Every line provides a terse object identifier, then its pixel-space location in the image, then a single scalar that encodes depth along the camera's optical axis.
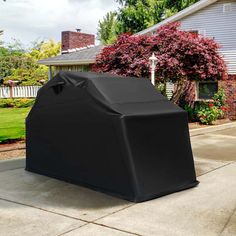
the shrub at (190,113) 18.16
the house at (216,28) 18.94
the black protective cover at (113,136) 5.63
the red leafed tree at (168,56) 15.88
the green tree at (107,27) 42.25
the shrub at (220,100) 18.45
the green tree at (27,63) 32.52
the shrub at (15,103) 25.75
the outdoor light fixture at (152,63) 13.87
